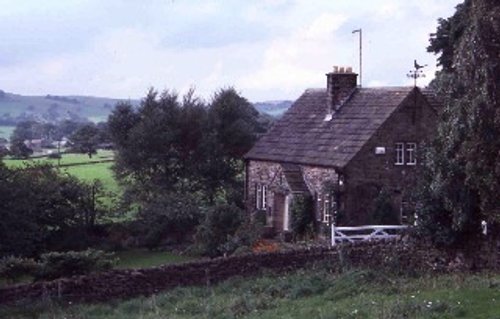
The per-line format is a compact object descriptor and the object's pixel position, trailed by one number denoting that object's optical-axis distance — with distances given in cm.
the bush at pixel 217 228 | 3944
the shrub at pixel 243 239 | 3656
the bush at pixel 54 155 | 7844
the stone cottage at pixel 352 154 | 4081
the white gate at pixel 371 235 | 3201
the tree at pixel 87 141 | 8612
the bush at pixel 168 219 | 4756
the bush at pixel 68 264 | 2580
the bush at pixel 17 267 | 2644
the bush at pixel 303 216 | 4241
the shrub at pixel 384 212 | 3959
